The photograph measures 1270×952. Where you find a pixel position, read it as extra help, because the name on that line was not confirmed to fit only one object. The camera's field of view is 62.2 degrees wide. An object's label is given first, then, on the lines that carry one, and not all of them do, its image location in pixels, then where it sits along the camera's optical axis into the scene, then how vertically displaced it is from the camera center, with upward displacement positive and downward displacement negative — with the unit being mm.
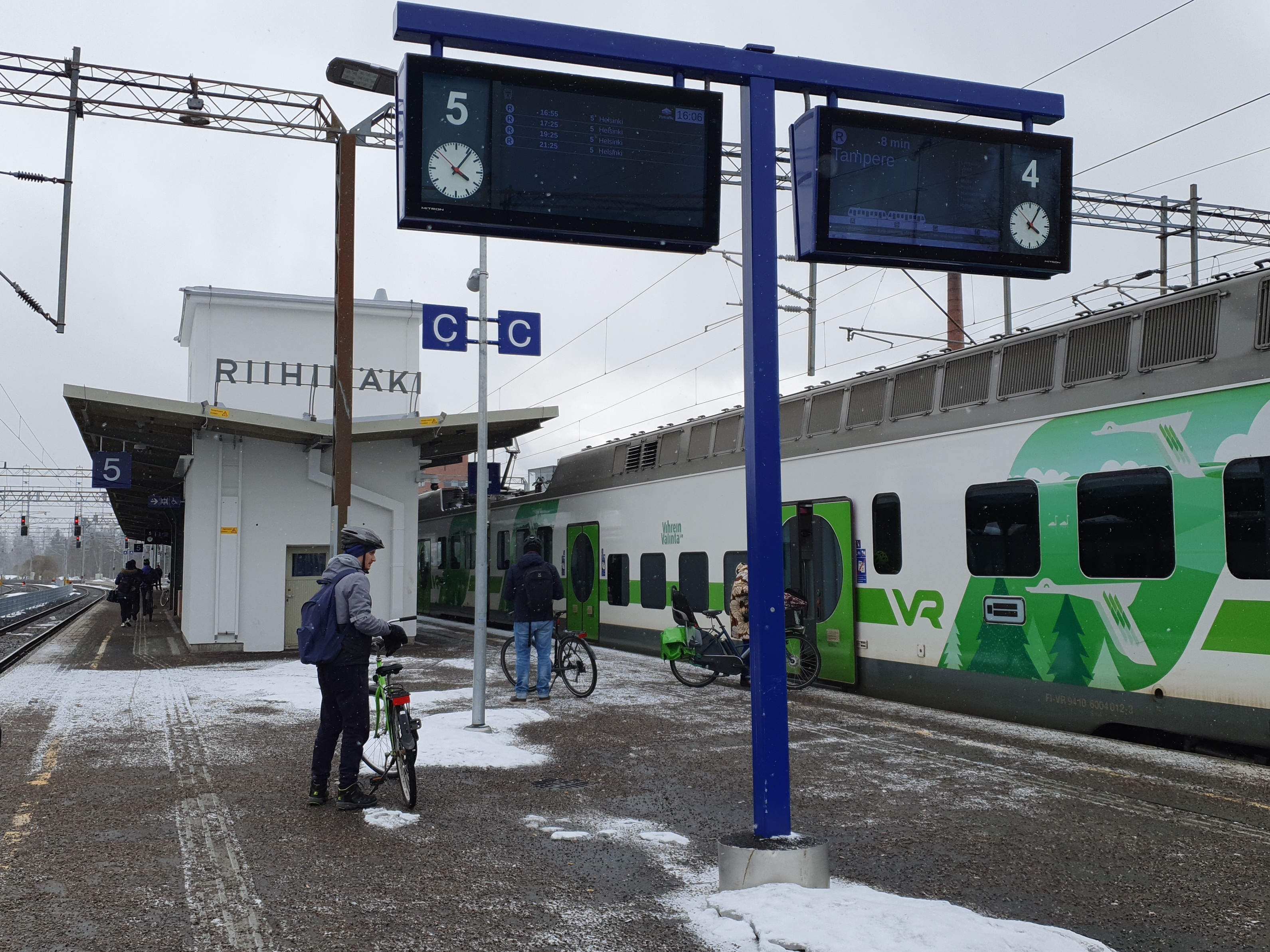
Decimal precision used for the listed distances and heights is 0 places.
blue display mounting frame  4797 +1647
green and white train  7598 +324
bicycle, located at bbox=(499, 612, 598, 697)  12016 -1167
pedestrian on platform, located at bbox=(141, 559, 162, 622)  28781 -832
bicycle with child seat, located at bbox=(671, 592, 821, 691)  12258 -1156
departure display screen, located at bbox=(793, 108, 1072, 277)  5242 +1869
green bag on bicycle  12812 -1038
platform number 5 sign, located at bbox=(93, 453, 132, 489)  19094 +1663
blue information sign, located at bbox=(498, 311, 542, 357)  10172 +2164
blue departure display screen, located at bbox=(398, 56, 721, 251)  4934 +1939
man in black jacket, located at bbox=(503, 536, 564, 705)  11602 -572
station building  17562 +1225
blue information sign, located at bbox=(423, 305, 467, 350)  9758 +2148
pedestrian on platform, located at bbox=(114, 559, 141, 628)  25656 -736
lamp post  14539 +3345
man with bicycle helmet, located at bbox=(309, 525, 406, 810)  6621 -824
